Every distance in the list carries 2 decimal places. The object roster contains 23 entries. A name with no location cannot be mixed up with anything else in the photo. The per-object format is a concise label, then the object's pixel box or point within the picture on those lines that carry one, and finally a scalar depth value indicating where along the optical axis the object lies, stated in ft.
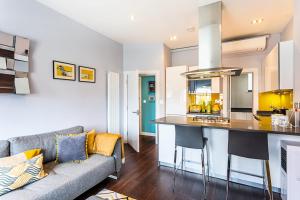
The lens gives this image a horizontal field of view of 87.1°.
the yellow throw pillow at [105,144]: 8.21
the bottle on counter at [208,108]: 13.52
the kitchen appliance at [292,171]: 5.54
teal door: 17.84
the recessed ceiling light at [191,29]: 11.07
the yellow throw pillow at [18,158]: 5.75
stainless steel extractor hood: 8.12
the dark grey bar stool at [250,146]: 6.18
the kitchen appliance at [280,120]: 6.91
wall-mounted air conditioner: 11.65
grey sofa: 5.33
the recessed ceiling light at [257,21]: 9.92
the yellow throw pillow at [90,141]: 8.50
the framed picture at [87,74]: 10.41
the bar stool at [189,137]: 7.36
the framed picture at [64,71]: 8.87
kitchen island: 6.90
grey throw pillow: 7.47
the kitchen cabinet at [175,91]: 13.73
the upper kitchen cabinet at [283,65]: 8.21
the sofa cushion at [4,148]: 6.16
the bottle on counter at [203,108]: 13.72
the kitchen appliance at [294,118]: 6.68
